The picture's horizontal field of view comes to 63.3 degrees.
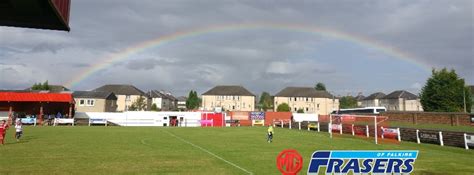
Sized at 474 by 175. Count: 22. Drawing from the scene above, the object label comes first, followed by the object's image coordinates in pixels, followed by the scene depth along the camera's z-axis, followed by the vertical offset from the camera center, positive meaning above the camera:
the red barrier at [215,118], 74.06 -0.32
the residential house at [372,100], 176.88 +7.80
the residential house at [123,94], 145.55 +8.56
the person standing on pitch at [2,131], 26.95 -0.99
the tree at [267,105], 166.43 +5.17
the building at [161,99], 171.25 +7.81
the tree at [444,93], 78.00 +4.69
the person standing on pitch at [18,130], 29.92 -1.04
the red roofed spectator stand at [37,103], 65.00 +2.48
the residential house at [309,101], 136.00 +5.39
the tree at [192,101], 173.75 +6.99
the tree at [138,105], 131.20 +4.01
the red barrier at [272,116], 84.63 +0.03
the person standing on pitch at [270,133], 32.22 -1.42
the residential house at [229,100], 137.75 +5.85
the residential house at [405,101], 157.50 +6.08
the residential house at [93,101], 102.56 +4.20
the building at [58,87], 128.52 +10.24
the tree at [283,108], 120.85 +2.57
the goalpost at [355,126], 40.38 -1.18
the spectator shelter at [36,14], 14.59 +4.27
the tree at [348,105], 193.25 +5.61
